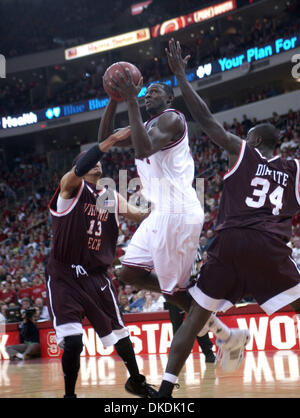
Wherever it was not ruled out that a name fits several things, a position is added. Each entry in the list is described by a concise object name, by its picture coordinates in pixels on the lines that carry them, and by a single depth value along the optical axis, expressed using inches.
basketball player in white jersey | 173.9
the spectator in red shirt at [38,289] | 584.4
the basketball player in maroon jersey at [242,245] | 161.0
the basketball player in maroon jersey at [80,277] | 186.5
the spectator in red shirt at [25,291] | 598.5
